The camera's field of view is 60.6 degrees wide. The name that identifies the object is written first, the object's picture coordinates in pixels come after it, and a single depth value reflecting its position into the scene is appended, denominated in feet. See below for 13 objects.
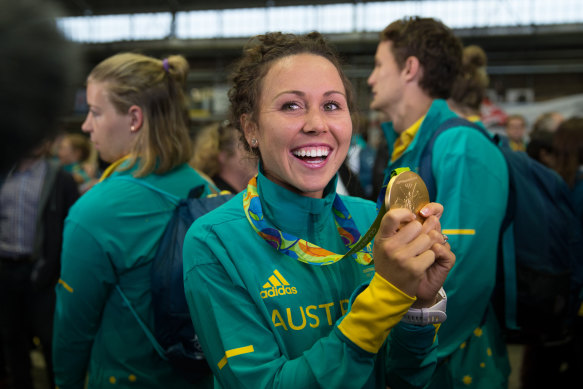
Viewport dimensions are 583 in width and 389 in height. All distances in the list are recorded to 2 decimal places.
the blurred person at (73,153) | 22.47
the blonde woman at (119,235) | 6.66
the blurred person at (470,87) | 8.71
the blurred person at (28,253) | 11.86
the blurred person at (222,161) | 11.60
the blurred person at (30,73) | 2.22
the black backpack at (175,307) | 6.30
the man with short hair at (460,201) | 6.11
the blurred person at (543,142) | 12.05
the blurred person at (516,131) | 22.77
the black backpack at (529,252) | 6.86
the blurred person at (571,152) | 11.15
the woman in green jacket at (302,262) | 3.53
